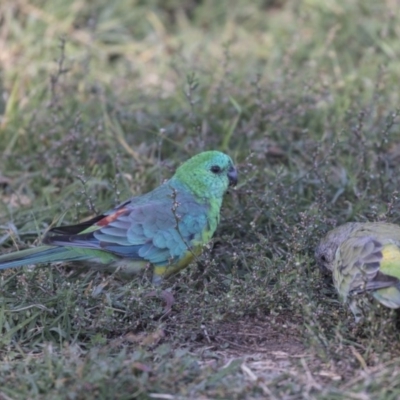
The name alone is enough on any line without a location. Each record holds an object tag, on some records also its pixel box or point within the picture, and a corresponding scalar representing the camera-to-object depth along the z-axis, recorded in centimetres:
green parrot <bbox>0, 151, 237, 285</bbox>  884
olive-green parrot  744
